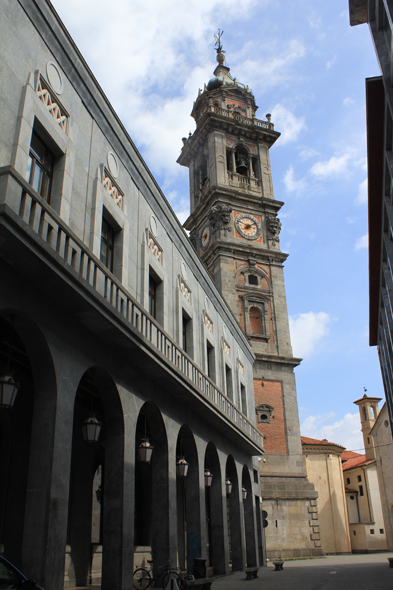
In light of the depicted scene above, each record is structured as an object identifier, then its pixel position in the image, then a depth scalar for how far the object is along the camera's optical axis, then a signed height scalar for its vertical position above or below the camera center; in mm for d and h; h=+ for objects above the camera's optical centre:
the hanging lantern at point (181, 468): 14031 +1332
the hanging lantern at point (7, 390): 7938 +1941
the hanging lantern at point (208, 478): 16891 +1260
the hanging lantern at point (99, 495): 15750 +771
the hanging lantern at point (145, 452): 11594 +1454
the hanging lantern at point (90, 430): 9977 +1684
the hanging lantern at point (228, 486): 19233 +1161
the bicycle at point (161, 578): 10970 -1220
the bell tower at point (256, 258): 31422 +18606
